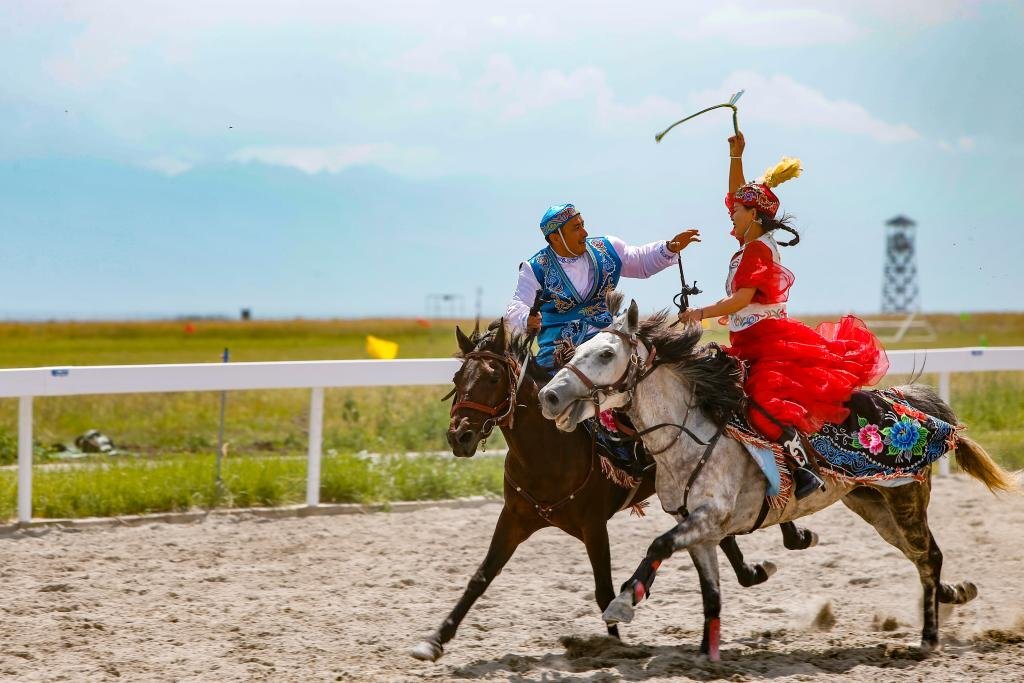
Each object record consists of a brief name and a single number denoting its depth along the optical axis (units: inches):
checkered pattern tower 5733.3
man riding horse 456.8
